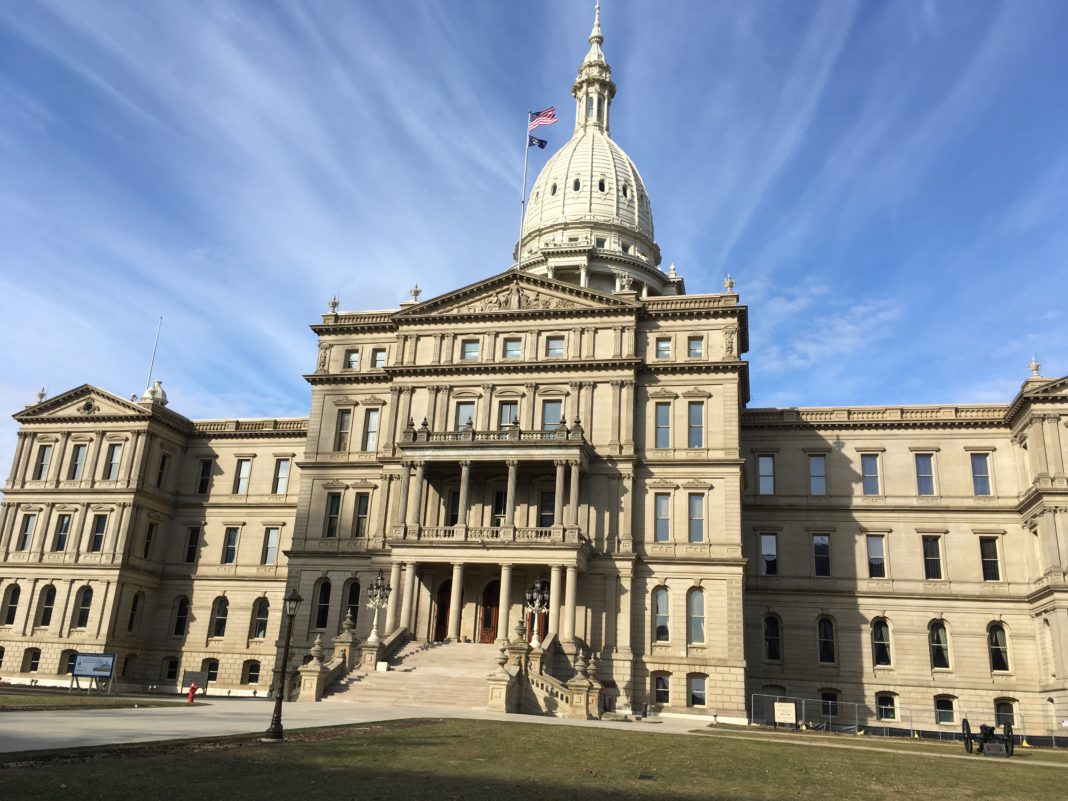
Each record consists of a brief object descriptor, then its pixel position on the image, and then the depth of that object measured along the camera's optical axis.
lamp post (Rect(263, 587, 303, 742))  20.58
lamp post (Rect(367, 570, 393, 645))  44.09
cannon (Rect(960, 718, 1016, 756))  28.45
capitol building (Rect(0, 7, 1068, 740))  45.62
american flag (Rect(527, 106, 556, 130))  58.38
